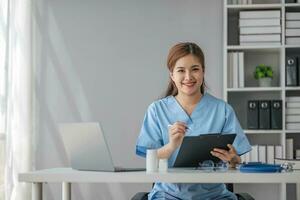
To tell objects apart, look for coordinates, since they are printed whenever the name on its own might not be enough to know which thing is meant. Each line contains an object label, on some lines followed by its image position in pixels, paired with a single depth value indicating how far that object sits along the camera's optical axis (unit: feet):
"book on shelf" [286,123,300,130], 12.87
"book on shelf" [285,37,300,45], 13.00
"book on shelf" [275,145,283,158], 12.85
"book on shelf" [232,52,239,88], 13.08
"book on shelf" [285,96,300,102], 12.96
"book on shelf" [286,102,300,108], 12.94
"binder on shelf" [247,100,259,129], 12.87
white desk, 5.75
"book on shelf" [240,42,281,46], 12.98
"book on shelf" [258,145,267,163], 12.91
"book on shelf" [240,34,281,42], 12.98
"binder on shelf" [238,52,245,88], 13.05
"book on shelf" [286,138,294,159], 12.96
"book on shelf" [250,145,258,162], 12.94
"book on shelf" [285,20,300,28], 13.03
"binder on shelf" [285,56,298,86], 12.90
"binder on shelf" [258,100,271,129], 12.82
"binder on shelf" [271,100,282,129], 12.80
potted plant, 13.26
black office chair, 7.47
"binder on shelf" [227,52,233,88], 13.14
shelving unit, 12.95
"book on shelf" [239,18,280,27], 13.01
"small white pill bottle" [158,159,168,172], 6.58
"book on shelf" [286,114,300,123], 12.88
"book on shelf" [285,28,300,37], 13.00
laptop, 6.40
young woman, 7.84
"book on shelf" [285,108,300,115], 12.91
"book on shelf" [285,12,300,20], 13.07
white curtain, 10.85
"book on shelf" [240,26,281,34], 13.00
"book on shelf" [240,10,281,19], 13.02
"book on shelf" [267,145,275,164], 12.86
